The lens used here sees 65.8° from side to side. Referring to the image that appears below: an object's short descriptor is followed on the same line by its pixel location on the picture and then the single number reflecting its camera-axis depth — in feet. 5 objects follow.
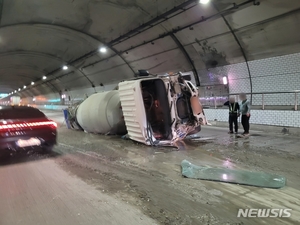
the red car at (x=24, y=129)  17.24
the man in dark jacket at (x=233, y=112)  27.73
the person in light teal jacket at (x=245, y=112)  26.45
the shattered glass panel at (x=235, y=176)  12.50
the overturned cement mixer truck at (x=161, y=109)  22.20
